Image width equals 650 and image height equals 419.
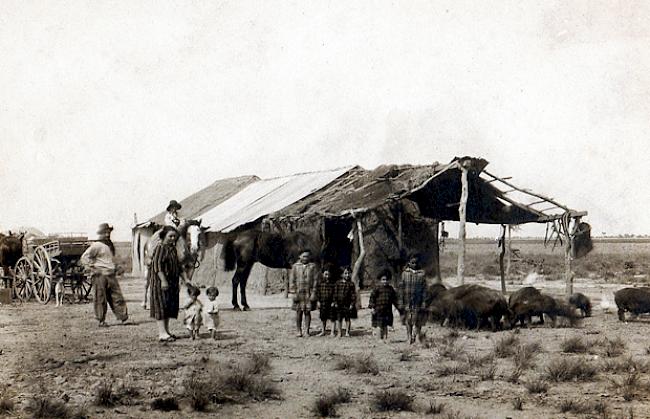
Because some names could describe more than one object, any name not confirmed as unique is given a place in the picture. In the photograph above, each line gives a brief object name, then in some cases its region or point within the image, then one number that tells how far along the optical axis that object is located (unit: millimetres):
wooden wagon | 16156
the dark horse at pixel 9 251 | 17594
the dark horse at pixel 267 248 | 17172
